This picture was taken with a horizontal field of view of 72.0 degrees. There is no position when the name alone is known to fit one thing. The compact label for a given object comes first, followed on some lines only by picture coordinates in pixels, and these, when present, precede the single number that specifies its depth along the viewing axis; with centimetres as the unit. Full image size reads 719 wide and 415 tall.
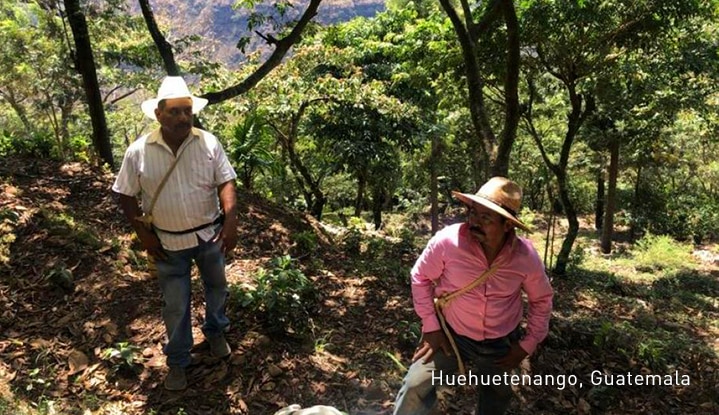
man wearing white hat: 315
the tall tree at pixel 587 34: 688
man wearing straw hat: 272
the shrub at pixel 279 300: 416
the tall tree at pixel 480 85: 491
